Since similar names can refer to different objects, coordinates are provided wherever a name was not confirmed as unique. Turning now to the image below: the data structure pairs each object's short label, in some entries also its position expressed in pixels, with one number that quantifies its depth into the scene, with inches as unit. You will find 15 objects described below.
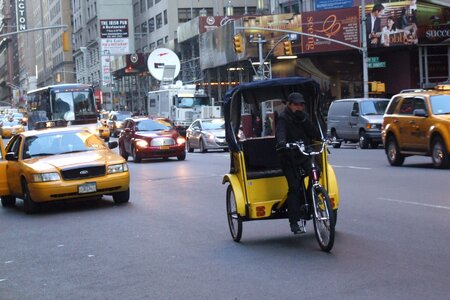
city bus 1683.1
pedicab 350.0
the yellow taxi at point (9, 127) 2303.4
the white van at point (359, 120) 1181.7
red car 1030.4
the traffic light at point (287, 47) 1579.6
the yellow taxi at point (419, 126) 696.4
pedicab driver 335.0
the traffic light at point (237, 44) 1543.2
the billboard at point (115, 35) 3383.4
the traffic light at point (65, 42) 1626.5
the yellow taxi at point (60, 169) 516.1
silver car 1270.9
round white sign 2001.2
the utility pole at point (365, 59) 1485.6
